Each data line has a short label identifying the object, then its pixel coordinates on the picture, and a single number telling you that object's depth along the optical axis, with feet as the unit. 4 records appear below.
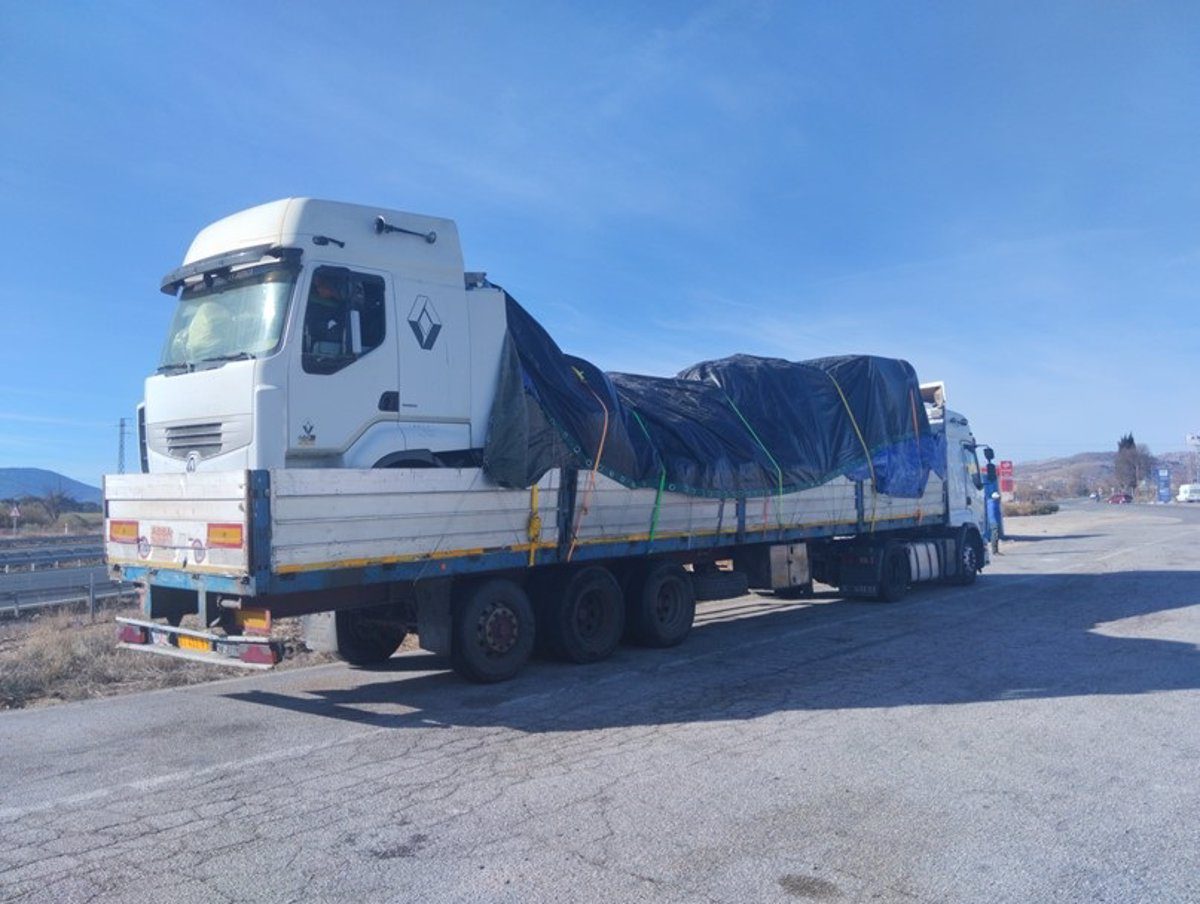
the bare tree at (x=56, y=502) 172.86
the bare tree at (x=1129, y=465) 431.84
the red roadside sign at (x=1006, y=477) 116.98
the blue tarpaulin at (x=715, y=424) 31.42
